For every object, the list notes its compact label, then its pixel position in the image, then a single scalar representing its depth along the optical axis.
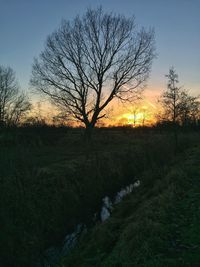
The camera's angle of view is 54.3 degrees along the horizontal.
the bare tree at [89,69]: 18.70
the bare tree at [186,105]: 16.33
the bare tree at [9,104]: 29.52
